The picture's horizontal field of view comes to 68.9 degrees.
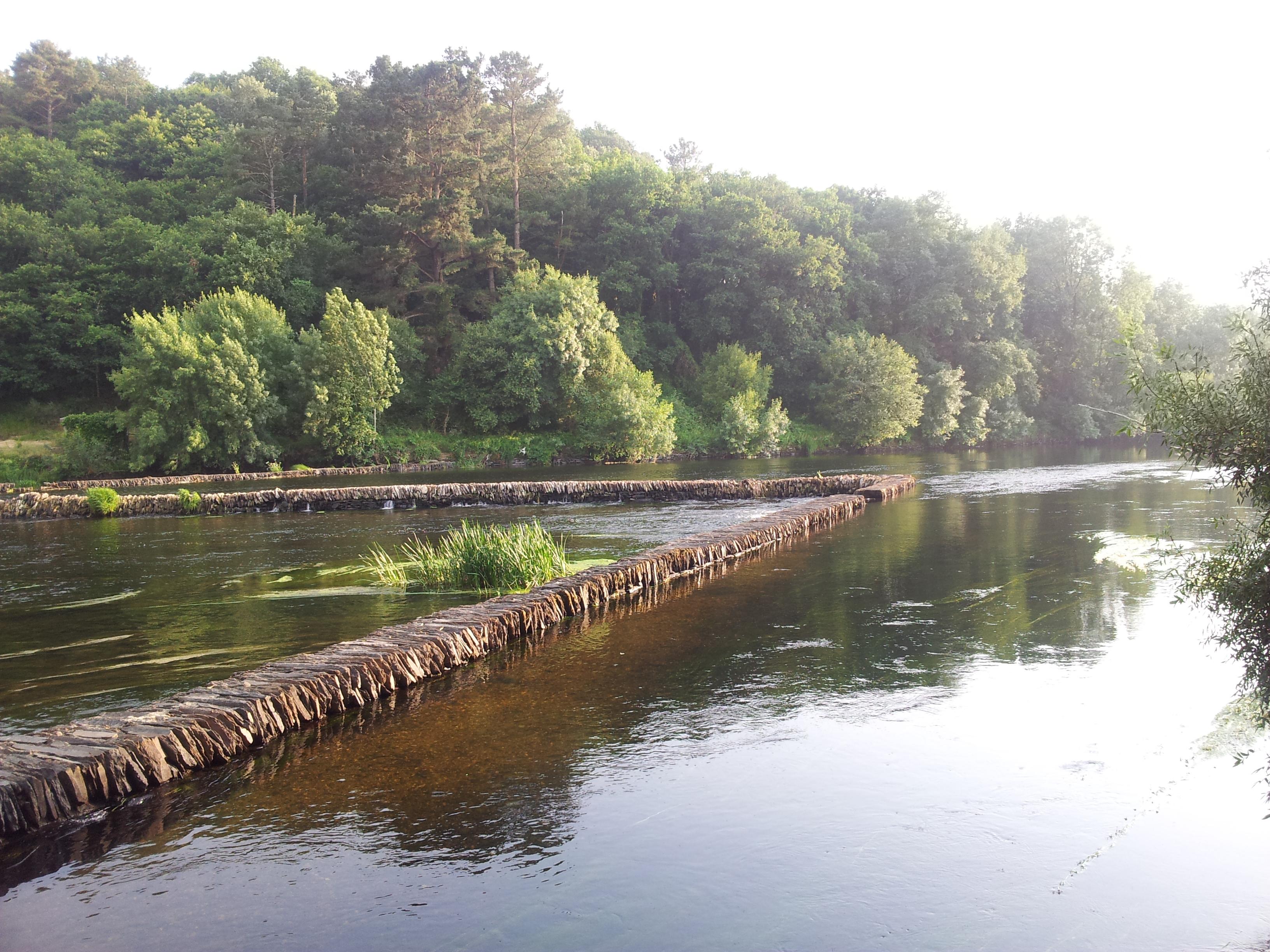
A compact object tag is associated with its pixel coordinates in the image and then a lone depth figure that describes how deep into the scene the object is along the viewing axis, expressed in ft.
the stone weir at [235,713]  19.48
